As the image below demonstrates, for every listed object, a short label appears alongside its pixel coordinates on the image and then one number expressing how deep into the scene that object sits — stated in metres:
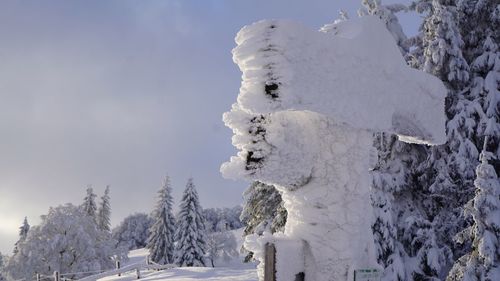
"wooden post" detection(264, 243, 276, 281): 5.11
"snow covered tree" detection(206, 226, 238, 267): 59.16
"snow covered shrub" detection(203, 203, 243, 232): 96.88
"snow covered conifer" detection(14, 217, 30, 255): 70.50
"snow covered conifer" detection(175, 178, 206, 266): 42.31
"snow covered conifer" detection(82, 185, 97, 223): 55.22
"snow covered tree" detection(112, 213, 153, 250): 90.75
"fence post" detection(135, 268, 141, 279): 22.22
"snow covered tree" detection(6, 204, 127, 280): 30.42
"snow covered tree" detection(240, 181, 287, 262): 16.27
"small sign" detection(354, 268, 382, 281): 5.20
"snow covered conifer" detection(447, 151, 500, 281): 11.05
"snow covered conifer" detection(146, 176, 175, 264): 47.53
